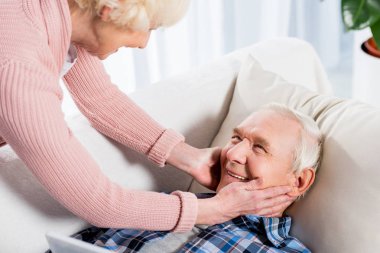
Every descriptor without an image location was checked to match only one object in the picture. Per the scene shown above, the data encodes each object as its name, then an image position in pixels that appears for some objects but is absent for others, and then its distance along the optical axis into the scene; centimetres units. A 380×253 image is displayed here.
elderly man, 167
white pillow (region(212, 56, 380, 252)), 159
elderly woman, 143
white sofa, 162
